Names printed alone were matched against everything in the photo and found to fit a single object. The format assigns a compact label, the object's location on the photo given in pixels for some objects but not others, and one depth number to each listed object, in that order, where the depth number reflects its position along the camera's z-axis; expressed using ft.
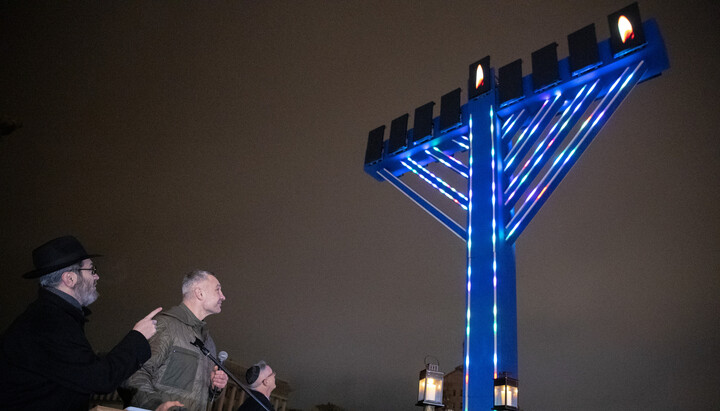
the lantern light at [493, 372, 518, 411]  12.55
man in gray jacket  6.59
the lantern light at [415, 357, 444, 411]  13.85
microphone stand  6.44
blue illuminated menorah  14.29
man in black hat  5.29
